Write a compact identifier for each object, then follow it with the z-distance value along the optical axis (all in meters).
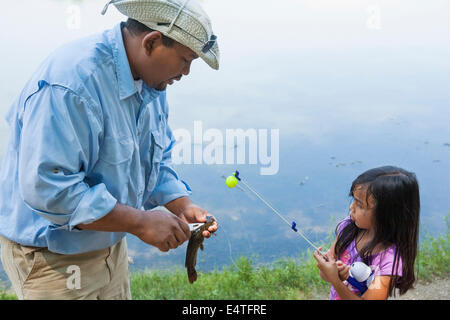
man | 1.62
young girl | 2.21
